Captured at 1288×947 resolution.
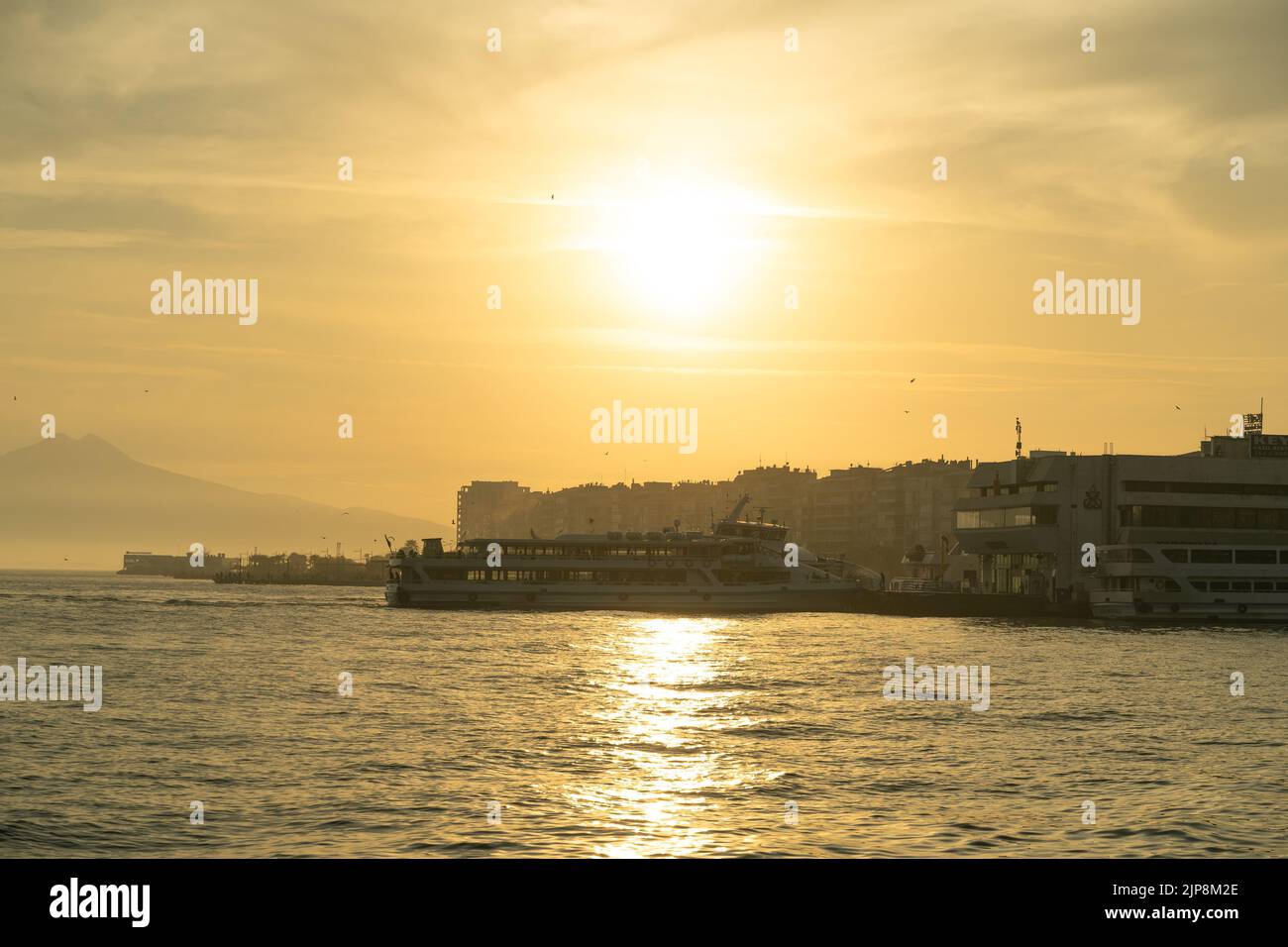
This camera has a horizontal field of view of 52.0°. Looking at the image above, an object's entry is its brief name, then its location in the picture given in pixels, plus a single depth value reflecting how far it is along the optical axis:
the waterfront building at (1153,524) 115.25
